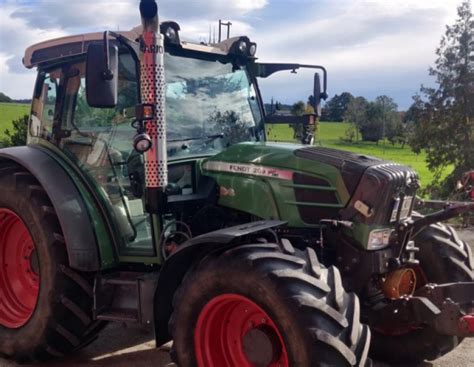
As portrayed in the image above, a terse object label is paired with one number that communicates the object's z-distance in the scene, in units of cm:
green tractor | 352
